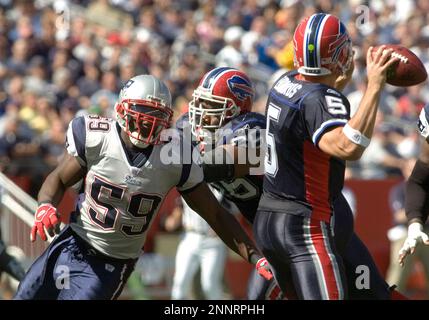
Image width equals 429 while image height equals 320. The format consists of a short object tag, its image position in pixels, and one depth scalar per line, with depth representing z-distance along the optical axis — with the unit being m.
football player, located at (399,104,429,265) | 10.99
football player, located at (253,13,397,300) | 10.06
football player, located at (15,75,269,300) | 10.74
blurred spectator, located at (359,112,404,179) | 24.23
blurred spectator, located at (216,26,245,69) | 27.24
